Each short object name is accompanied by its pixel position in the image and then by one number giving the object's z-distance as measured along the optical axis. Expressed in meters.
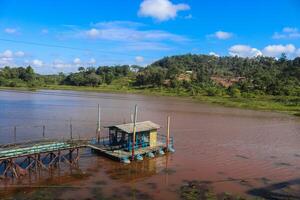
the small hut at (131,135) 21.48
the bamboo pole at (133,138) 20.87
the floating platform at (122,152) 20.61
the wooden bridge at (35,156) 17.19
